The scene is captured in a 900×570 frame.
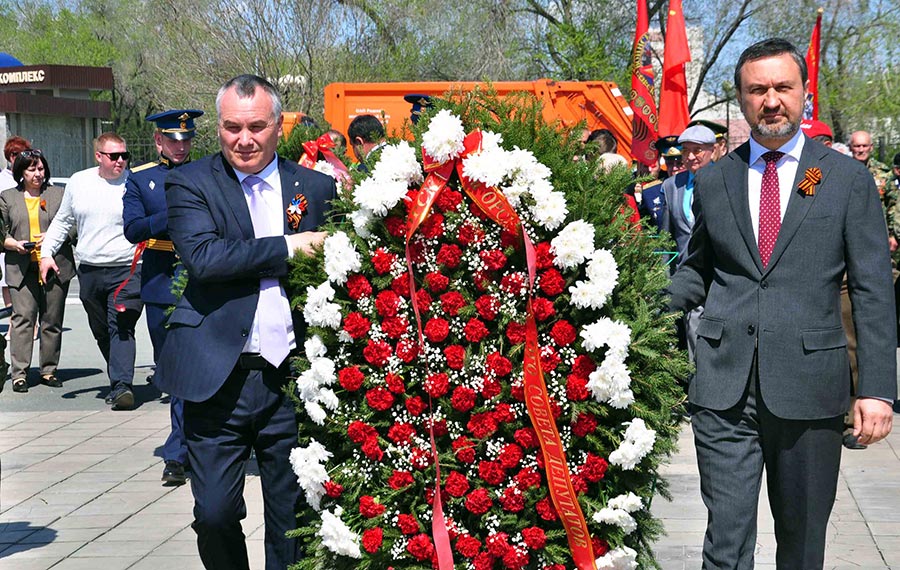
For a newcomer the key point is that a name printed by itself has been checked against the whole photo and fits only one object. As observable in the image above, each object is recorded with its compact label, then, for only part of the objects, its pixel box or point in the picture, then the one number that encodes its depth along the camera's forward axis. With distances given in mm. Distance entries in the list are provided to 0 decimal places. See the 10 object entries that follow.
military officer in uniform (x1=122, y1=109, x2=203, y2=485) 7152
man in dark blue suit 4152
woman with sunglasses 10609
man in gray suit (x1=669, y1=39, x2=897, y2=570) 3812
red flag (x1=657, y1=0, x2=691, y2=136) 10711
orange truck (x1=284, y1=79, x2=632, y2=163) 16656
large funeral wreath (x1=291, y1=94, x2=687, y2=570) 4043
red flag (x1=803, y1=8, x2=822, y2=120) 13445
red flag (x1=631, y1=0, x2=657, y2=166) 12703
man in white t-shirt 9430
